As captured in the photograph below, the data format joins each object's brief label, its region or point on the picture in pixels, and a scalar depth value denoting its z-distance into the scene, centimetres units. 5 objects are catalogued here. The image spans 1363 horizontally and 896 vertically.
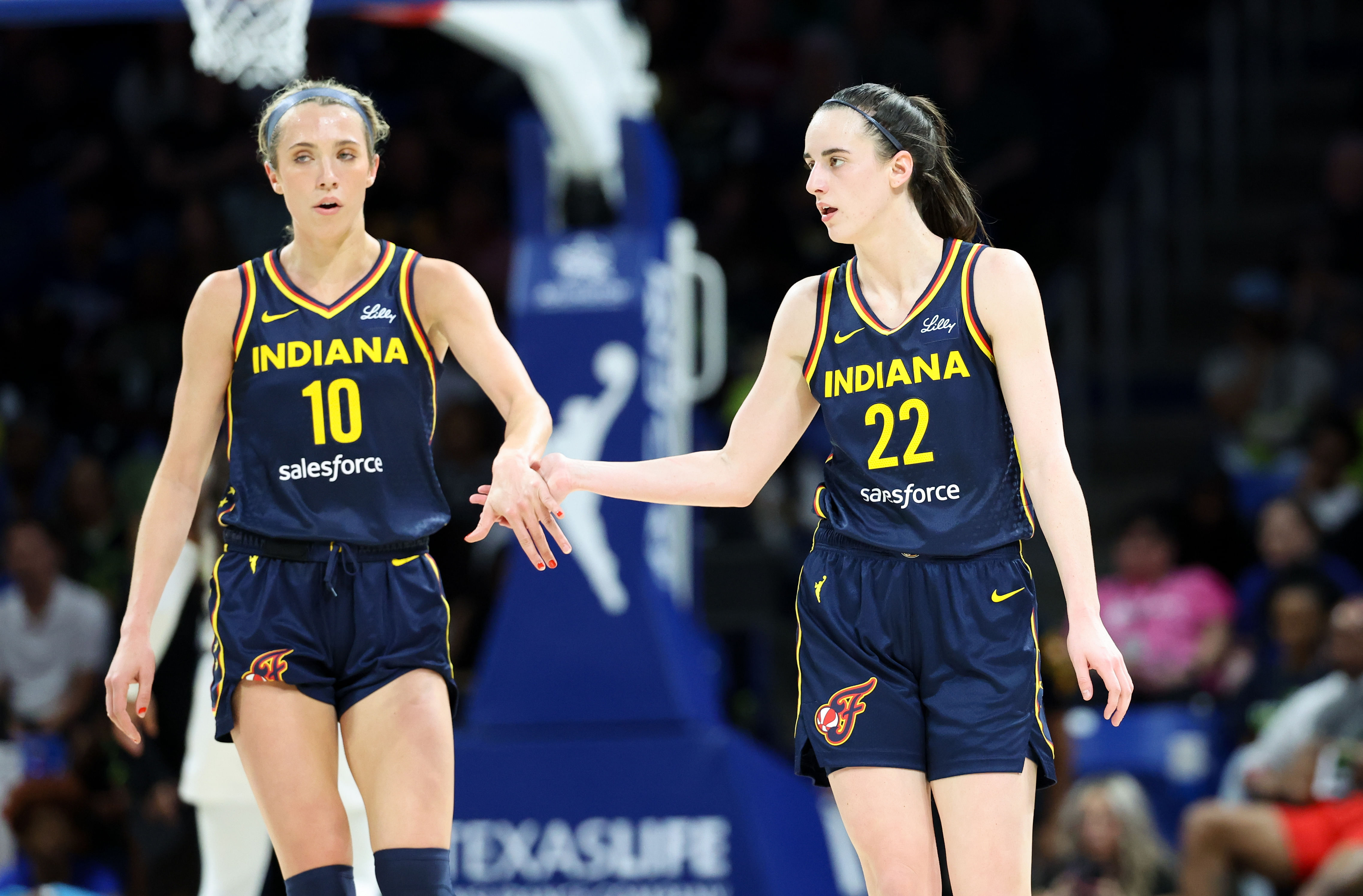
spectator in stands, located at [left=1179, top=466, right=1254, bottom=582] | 1959
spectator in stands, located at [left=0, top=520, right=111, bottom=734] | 1964
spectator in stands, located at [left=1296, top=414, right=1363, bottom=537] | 1937
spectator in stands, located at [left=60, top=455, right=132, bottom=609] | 2102
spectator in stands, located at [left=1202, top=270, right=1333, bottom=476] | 2119
